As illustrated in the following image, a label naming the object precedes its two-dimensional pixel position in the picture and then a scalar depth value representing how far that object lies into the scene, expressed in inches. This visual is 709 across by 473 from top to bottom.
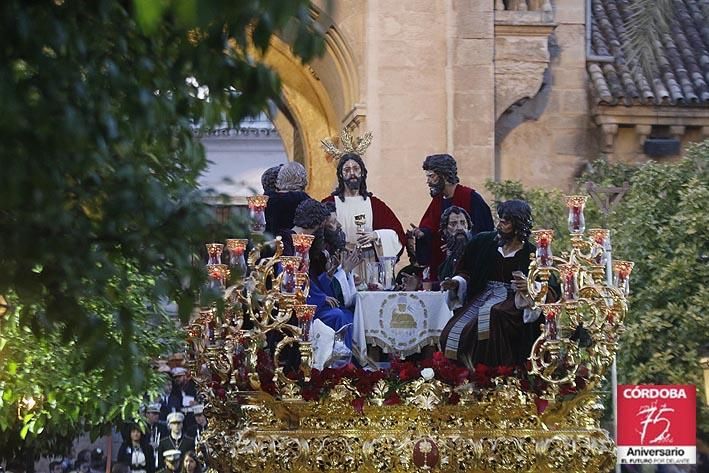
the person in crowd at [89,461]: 878.4
